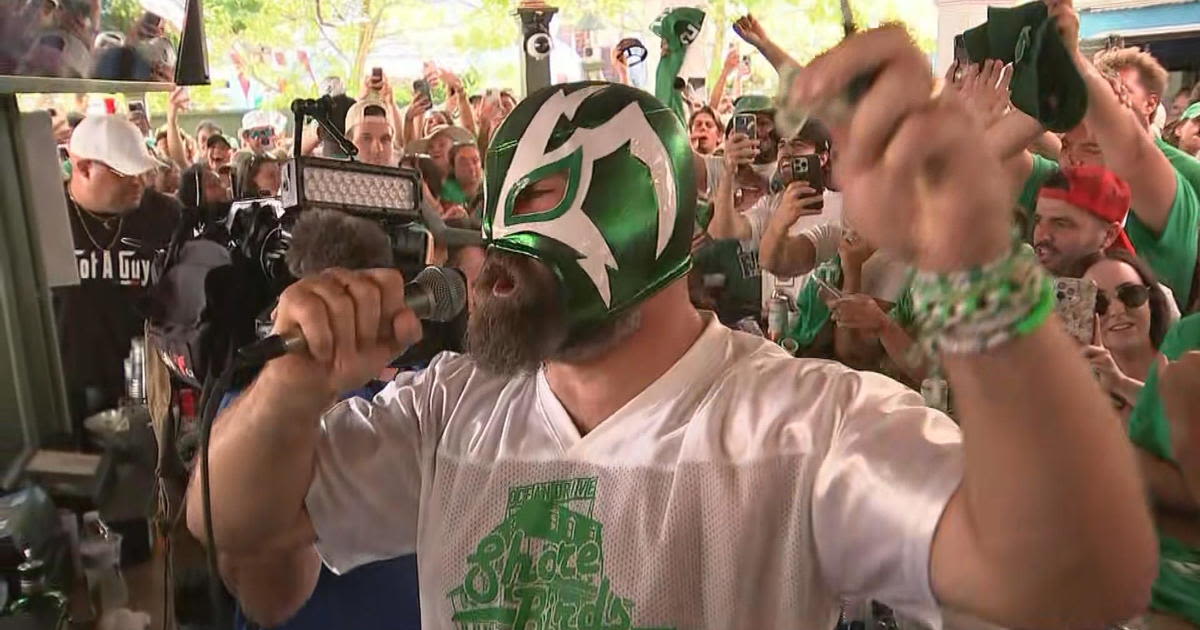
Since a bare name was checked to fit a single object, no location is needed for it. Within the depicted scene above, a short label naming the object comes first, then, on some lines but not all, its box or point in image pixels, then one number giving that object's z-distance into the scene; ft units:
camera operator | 5.86
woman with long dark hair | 6.81
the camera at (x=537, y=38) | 12.73
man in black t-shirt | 10.71
